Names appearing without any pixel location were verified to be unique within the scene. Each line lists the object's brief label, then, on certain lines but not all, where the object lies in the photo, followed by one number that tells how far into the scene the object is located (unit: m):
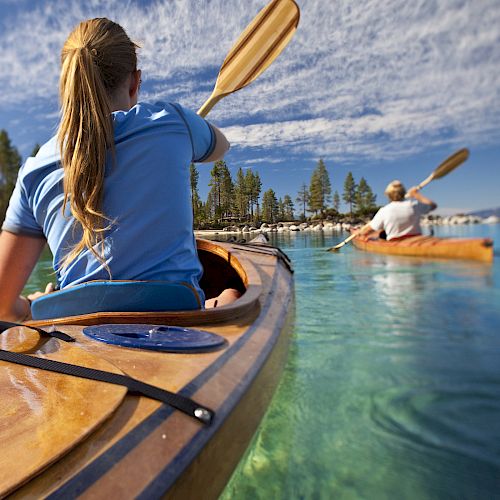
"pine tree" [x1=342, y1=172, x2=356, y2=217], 60.91
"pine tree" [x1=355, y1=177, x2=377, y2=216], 59.72
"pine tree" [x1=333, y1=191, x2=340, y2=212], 59.19
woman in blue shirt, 1.25
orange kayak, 6.82
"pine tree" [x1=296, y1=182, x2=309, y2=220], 57.44
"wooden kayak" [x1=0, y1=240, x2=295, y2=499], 0.59
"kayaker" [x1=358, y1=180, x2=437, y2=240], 8.07
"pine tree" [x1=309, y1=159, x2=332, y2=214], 55.88
